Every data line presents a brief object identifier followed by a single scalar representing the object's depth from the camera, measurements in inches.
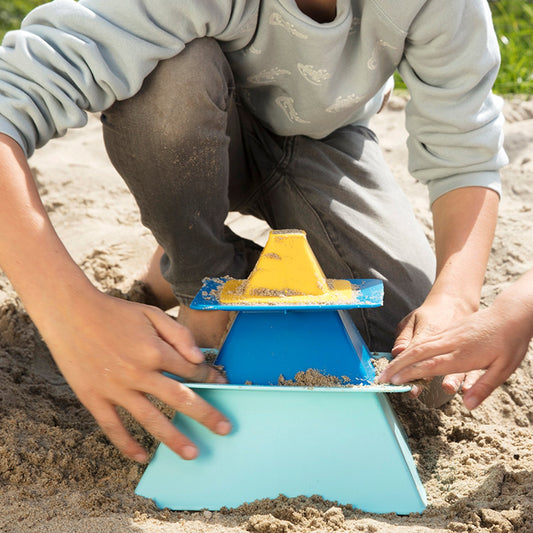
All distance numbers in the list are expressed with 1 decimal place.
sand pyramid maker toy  42.5
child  41.4
